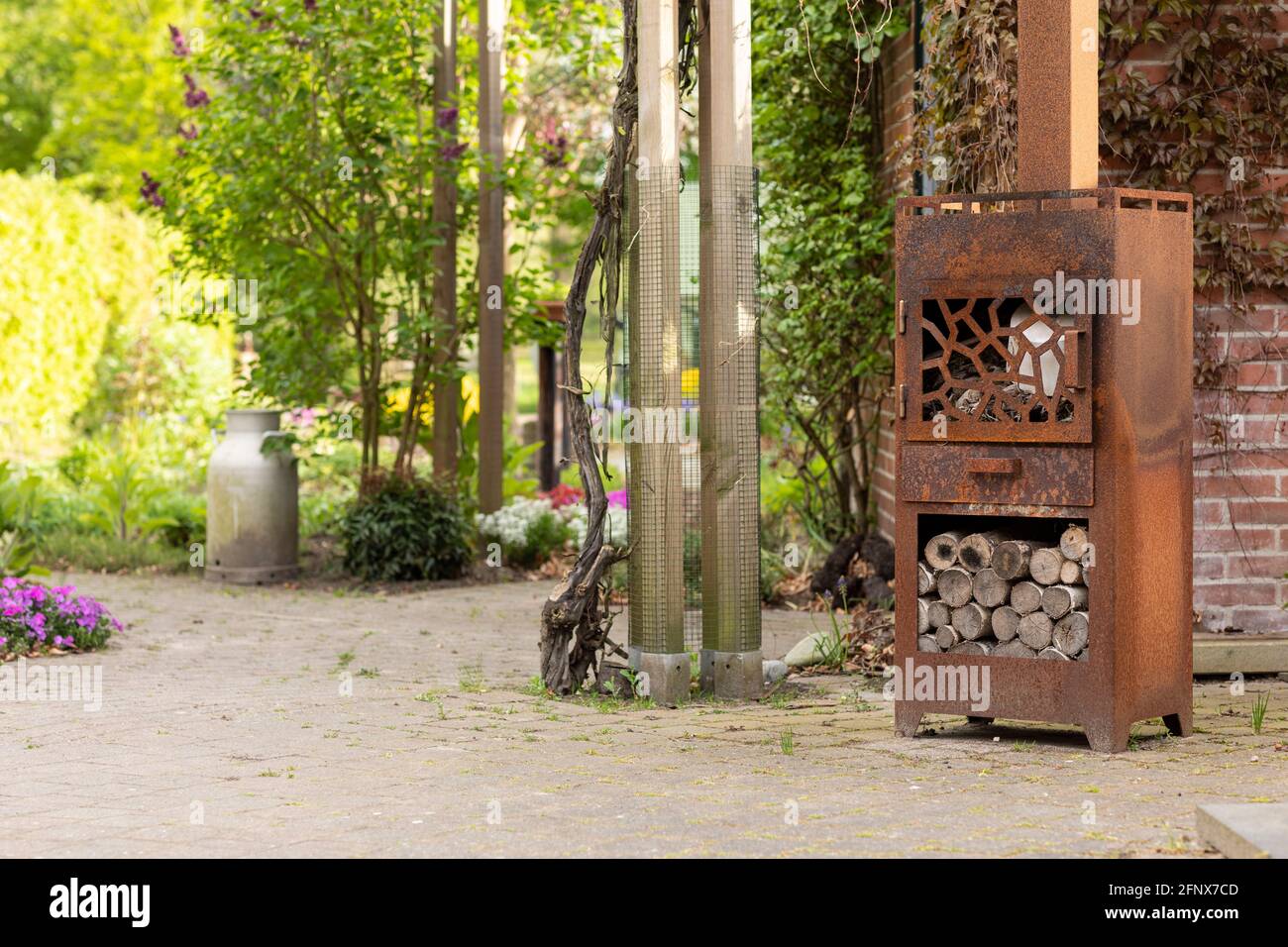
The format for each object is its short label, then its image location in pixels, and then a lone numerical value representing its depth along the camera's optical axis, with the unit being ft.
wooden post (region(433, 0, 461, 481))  32.81
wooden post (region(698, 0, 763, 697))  20.20
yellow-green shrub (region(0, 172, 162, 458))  43.83
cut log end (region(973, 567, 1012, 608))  17.53
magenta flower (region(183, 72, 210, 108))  32.58
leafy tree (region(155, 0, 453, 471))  31.35
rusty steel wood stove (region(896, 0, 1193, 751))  16.66
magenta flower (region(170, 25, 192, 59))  31.83
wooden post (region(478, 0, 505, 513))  32.32
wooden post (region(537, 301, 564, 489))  42.06
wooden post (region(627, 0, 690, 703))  19.79
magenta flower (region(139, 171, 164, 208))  32.04
